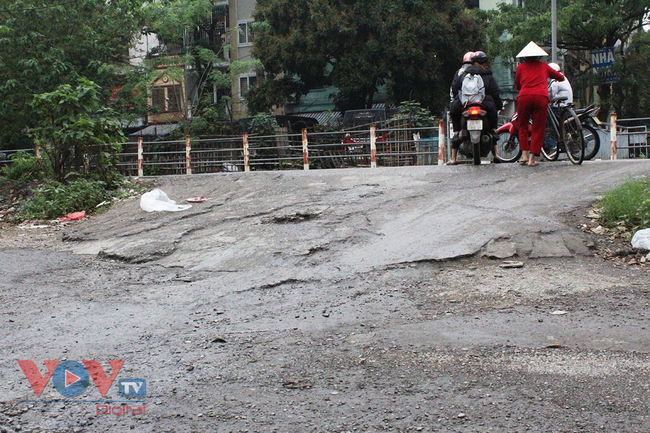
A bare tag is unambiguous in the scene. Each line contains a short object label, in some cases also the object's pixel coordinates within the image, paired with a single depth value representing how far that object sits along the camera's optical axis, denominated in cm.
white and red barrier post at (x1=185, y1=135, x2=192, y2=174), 1548
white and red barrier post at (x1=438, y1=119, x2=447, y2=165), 1330
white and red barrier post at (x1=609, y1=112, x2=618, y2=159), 1329
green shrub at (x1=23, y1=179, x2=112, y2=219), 1175
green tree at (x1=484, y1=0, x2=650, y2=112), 3012
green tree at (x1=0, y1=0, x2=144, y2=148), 2248
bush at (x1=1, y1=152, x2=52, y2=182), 1379
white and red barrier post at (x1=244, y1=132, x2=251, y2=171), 1545
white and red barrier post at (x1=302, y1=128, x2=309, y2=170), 1469
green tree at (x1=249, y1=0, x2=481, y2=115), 2905
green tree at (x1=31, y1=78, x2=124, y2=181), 1291
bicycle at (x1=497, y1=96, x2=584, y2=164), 998
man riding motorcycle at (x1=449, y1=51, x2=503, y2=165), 1040
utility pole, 2506
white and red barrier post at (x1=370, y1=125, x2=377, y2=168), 1406
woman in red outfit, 981
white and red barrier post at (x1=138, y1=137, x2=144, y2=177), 1569
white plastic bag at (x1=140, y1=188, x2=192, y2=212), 1019
